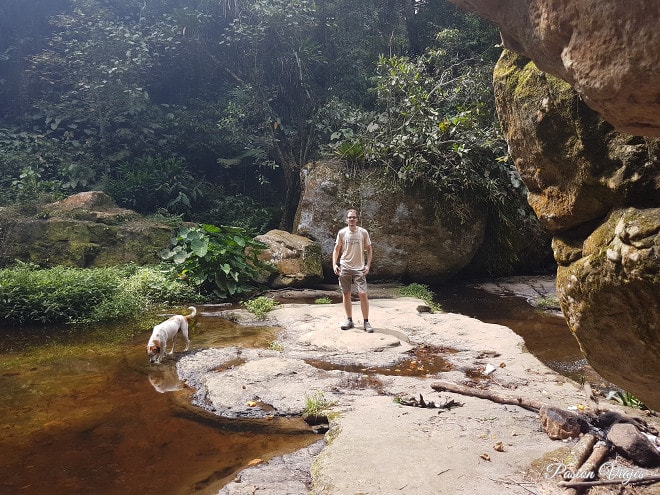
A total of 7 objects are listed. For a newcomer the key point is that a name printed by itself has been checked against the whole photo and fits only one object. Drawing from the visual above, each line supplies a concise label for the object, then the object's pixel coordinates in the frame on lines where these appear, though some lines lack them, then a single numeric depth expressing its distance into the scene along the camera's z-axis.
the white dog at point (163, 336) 5.58
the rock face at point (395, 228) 11.44
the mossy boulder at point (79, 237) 10.60
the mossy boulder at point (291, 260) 10.39
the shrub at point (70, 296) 7.28
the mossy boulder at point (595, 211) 2.37
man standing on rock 6.88
